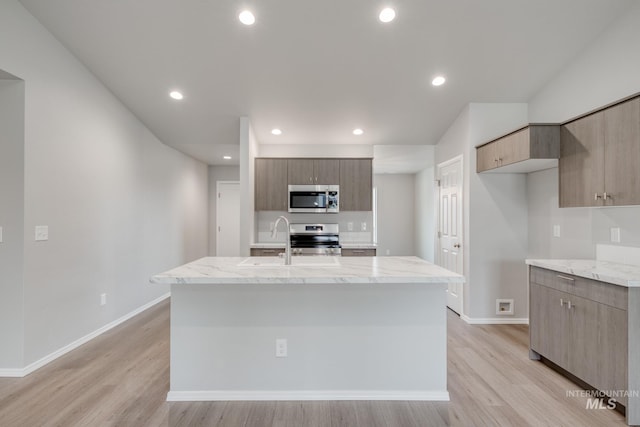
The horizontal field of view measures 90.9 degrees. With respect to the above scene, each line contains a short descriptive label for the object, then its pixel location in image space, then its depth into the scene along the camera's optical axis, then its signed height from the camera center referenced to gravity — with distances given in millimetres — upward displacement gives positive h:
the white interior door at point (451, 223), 4184 -49
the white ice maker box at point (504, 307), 3881 -1078
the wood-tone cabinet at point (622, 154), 2256 +492
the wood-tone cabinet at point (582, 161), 2562 +502
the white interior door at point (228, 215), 6730 +104
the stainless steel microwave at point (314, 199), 4840 +321
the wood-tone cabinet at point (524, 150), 2982 +698
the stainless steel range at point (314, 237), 4852 -280
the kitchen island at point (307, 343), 2203 -865
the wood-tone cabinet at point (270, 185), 4848 +537
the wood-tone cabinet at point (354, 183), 4930 +575
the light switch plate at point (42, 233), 2752 -113
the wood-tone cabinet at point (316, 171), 4895 +760
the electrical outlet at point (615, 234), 2726 -132
